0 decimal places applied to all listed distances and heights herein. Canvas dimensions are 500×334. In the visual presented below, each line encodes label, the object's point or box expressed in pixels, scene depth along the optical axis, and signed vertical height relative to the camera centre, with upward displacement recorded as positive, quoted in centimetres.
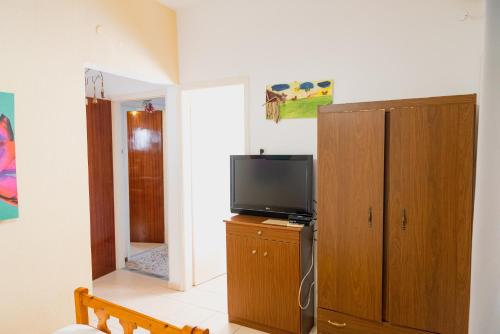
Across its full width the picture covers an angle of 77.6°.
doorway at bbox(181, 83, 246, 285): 346 -15
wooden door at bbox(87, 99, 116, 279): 363 -42
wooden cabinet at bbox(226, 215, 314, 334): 240 -100
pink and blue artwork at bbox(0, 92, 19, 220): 188 -6
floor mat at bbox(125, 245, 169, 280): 395 -153
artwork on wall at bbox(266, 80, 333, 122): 261 +45
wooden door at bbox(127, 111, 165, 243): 479 -38
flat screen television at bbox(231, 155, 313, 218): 254 -30
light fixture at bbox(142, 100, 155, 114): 464 +67
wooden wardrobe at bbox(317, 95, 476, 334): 184 -42
